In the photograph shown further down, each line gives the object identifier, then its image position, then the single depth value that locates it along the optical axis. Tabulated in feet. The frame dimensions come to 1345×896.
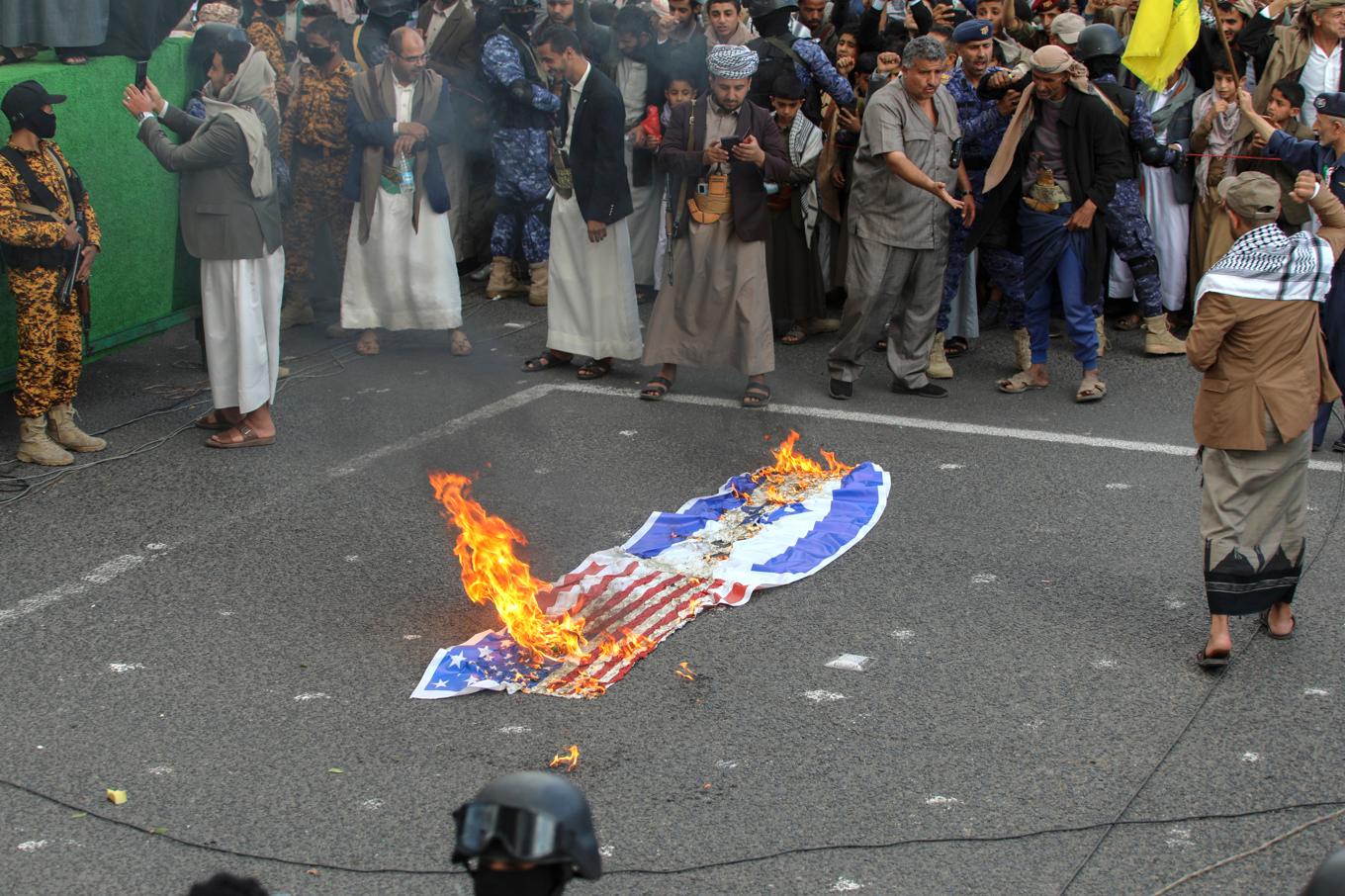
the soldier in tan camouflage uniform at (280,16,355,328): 31.65
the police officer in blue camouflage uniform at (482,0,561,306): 33.47
